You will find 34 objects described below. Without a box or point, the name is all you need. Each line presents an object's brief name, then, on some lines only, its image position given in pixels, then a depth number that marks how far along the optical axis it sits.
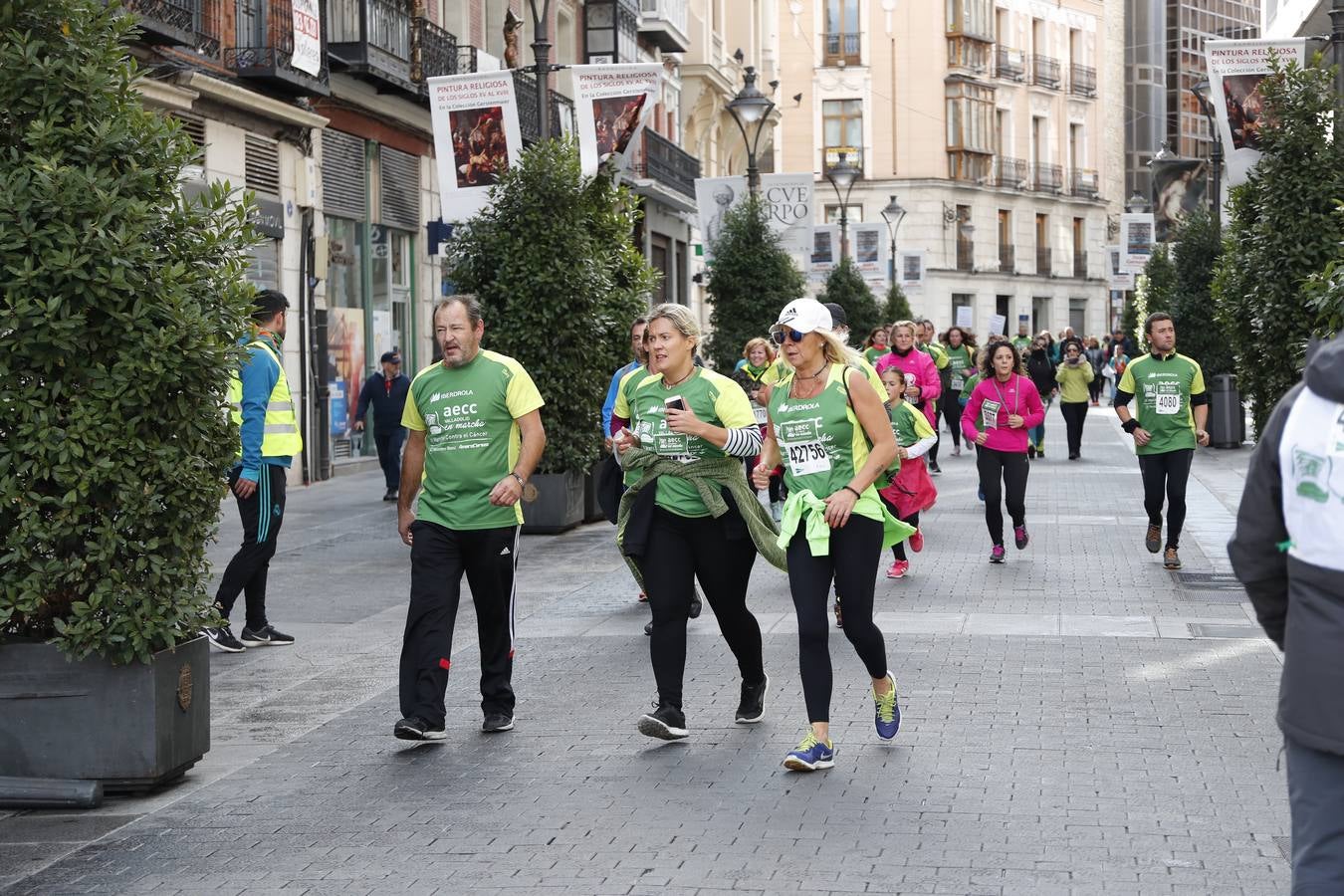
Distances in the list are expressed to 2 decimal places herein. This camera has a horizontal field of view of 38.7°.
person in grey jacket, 3.67
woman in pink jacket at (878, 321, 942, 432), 16.91
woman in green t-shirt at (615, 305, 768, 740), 7.65
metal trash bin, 28.41
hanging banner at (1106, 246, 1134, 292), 51.80
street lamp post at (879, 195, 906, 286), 59.66
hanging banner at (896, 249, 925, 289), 58.72
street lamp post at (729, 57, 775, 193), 30.42
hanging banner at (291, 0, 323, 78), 22.05
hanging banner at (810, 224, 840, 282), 41.28
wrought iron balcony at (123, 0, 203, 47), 18.47
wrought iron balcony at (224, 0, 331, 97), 21.64
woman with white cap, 7.15
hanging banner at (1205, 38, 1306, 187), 16.05
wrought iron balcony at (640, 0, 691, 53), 40.06
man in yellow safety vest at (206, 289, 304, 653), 10.41
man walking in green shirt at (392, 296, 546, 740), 7.75
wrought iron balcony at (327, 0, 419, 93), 24.30
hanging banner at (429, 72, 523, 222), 18.09
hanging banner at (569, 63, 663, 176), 19.88
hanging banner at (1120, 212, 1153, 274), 44.53
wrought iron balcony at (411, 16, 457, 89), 26.45
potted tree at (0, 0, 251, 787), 6.59
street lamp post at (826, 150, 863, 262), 43.09
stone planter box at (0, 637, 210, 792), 6.67
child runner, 13.05
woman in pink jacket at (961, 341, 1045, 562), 14.44
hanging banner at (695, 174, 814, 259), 30.70
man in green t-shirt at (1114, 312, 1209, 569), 13.40
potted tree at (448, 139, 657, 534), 17.38
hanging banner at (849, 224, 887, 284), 44.91
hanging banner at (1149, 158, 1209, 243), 38.66
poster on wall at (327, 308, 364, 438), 25.06
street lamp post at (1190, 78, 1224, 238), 30.47
